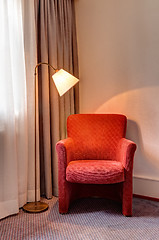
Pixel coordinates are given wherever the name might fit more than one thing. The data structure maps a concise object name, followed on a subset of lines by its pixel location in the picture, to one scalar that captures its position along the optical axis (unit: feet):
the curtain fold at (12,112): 6.85
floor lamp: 7.24
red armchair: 6.53
